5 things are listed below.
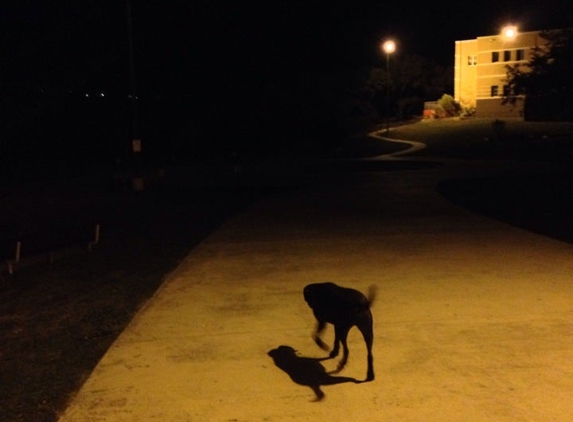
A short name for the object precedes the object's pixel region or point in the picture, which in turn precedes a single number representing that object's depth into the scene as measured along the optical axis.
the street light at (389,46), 48.72
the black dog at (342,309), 5.19
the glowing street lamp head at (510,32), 56.06
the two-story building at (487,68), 57.59
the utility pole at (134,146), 20.91
